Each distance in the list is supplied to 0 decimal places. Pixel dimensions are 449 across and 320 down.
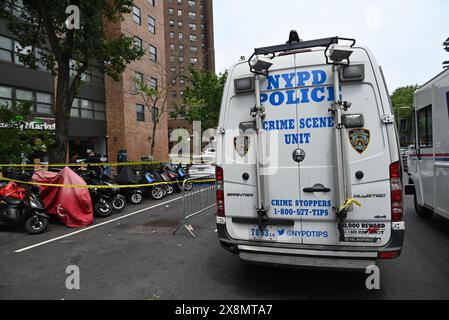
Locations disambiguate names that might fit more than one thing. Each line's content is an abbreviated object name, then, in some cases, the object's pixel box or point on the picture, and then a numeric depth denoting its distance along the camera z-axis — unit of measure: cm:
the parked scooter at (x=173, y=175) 1355
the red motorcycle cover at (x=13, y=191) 747
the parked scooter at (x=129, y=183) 1084
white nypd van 359
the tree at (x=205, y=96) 3059
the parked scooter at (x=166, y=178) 1295
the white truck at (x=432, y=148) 576
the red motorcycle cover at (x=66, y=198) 791
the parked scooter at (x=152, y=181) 1201
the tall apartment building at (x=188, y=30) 6831
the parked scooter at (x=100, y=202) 898
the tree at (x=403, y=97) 5931
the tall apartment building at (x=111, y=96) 1884
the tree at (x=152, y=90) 2256
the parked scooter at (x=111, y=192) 959
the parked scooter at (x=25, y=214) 727
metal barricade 927
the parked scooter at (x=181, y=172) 1446
